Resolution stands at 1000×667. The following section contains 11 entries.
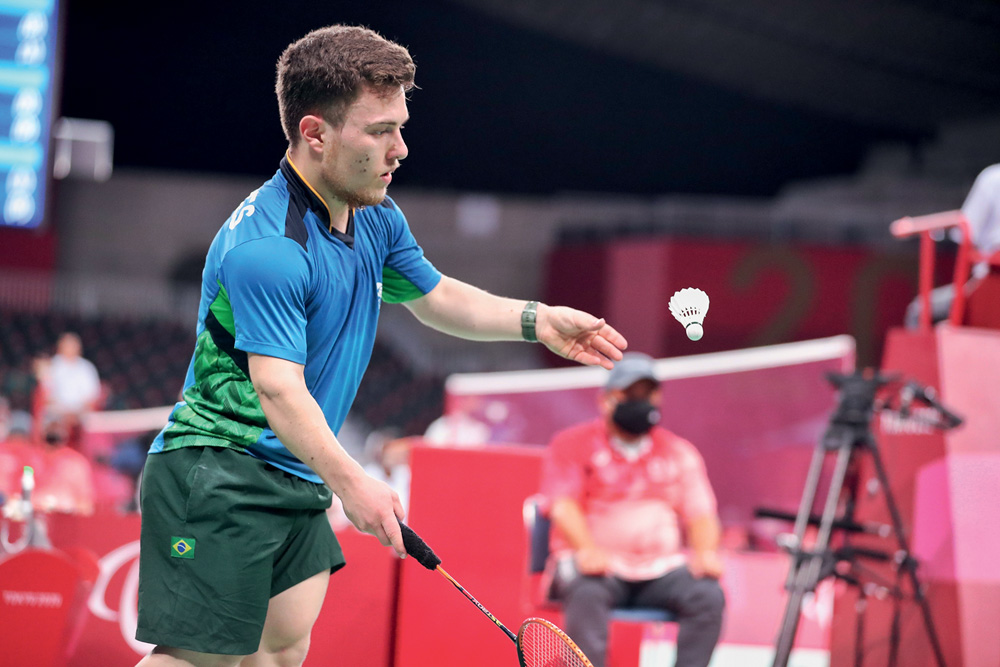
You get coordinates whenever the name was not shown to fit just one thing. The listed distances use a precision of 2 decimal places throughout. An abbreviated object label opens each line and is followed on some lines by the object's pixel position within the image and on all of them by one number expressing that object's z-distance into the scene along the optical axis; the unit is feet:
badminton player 11.60
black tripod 24.07
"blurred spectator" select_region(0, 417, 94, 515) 36.40
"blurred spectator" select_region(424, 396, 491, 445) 53.62
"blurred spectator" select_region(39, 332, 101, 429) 62.54
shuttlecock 13.61
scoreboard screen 53.88
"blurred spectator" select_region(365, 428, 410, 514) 50.42
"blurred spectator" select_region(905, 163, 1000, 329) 27.96
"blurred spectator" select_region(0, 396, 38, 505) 37.52
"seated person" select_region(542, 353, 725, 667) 25.49
